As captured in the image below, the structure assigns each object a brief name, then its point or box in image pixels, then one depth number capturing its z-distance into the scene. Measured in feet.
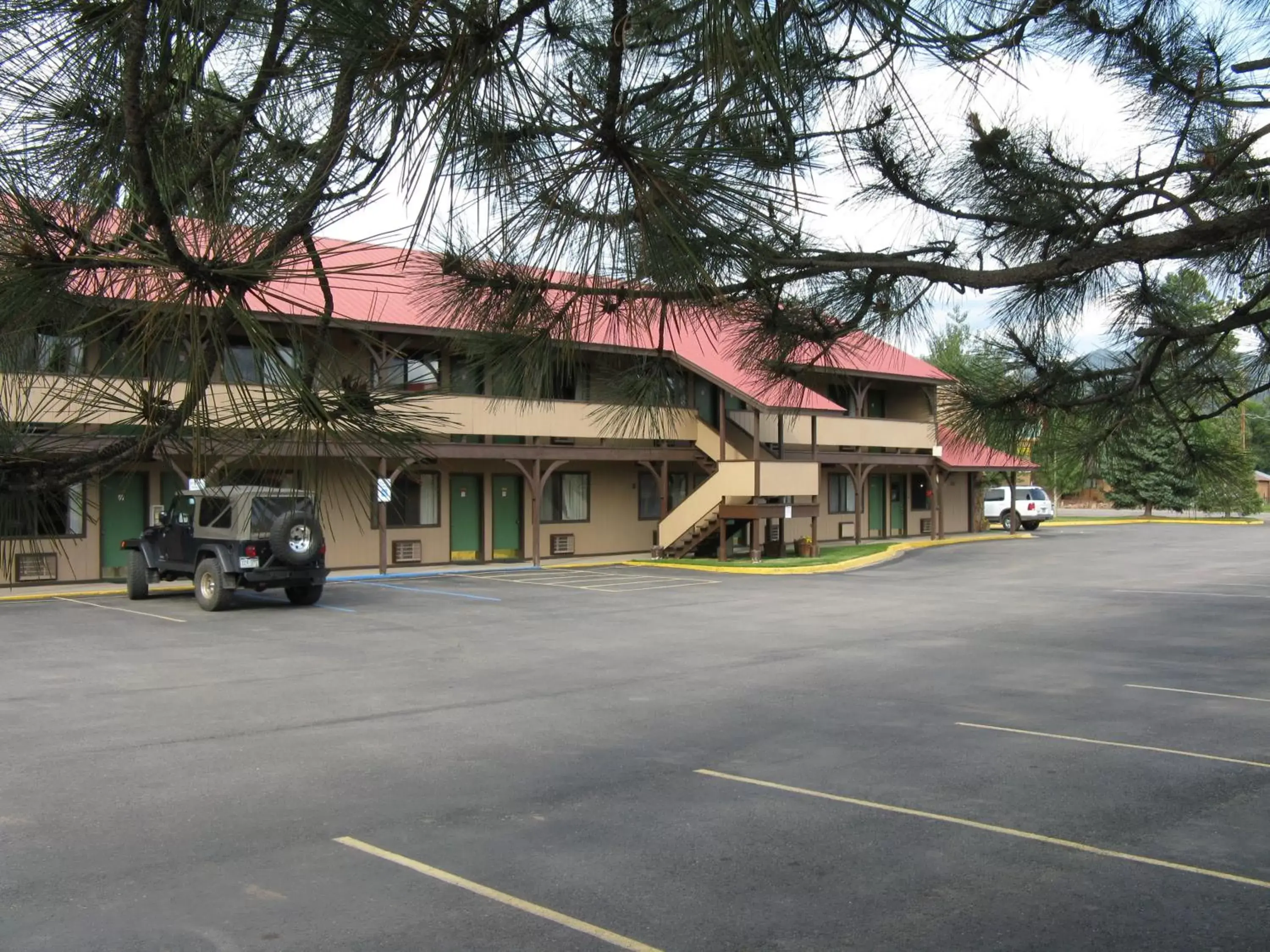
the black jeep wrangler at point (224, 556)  56.49
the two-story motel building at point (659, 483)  80.64
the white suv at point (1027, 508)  155.02
